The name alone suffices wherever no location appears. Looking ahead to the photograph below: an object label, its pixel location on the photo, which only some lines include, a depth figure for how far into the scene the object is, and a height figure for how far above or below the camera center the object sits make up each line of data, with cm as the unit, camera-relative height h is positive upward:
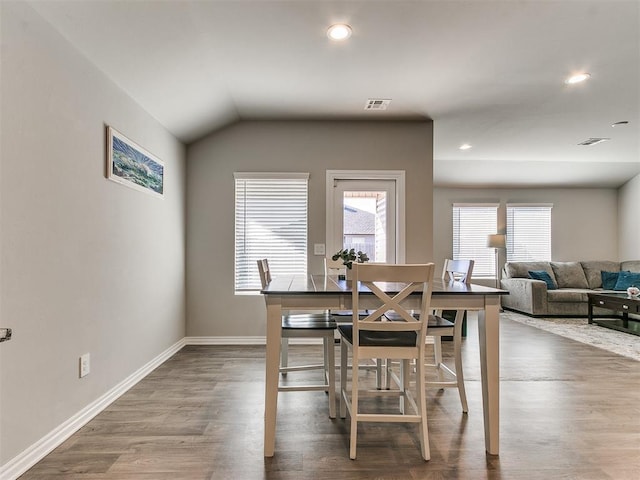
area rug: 407 -118
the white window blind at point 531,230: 735 +29
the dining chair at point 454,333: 244 -60
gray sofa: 595 -72
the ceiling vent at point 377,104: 359 +143
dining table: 194 -42
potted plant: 260 -9
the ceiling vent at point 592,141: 507 +148
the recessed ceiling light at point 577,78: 308 +144
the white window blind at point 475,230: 734 +29
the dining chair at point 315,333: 235 -59
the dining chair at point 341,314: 277 -60
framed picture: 258 +65
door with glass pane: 424 +32
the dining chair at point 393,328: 186 -45
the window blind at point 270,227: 425 +21
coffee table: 478 -88
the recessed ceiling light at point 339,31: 239 +144
